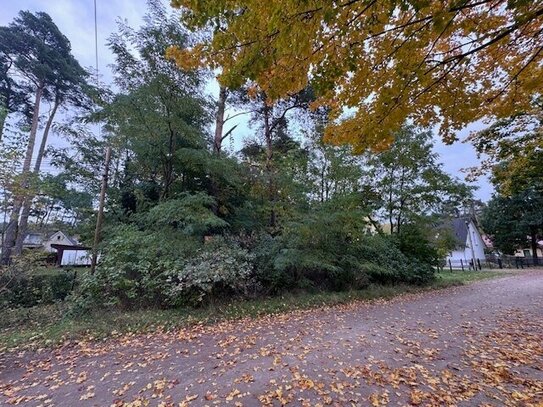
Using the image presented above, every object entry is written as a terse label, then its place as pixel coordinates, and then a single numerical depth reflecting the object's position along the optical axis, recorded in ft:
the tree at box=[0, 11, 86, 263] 44.78
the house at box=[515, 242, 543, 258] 103.59
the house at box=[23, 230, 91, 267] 44.19
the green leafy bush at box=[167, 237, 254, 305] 21.11
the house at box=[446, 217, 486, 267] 92.12
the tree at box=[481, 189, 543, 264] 74.28
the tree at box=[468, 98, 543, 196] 24.36
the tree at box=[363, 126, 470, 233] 39.24
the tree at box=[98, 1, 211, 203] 25.68
